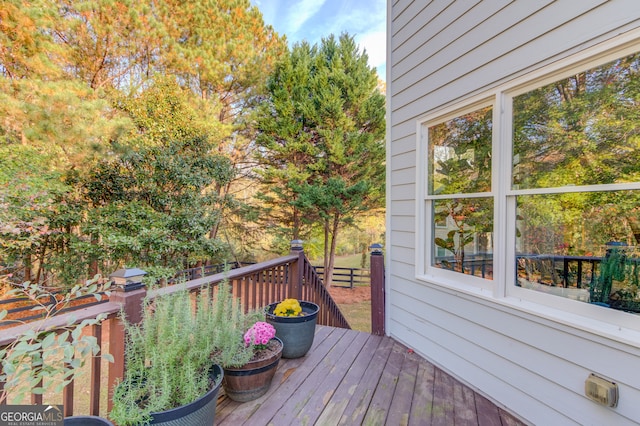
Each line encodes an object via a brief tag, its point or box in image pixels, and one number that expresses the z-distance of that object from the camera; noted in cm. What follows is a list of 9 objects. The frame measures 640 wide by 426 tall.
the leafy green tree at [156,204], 599
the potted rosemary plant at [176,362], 130
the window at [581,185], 163
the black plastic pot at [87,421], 116
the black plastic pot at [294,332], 245
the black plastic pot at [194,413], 129
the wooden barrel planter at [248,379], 188
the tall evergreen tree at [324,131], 899
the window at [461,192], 225
